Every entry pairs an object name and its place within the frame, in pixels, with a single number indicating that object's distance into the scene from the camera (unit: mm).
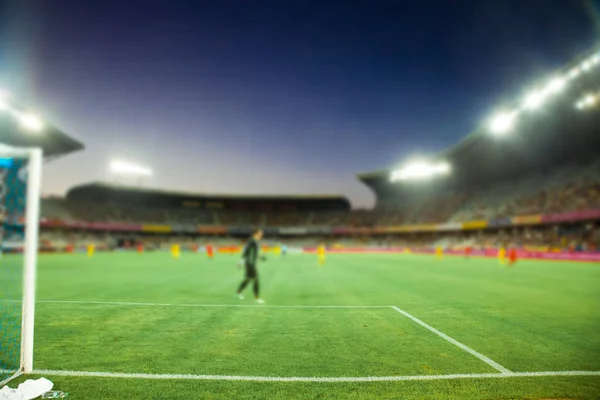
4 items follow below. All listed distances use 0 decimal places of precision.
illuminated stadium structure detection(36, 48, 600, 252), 36875
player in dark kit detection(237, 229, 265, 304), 9852
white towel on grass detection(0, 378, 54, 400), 3715
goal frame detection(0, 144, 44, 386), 4469
